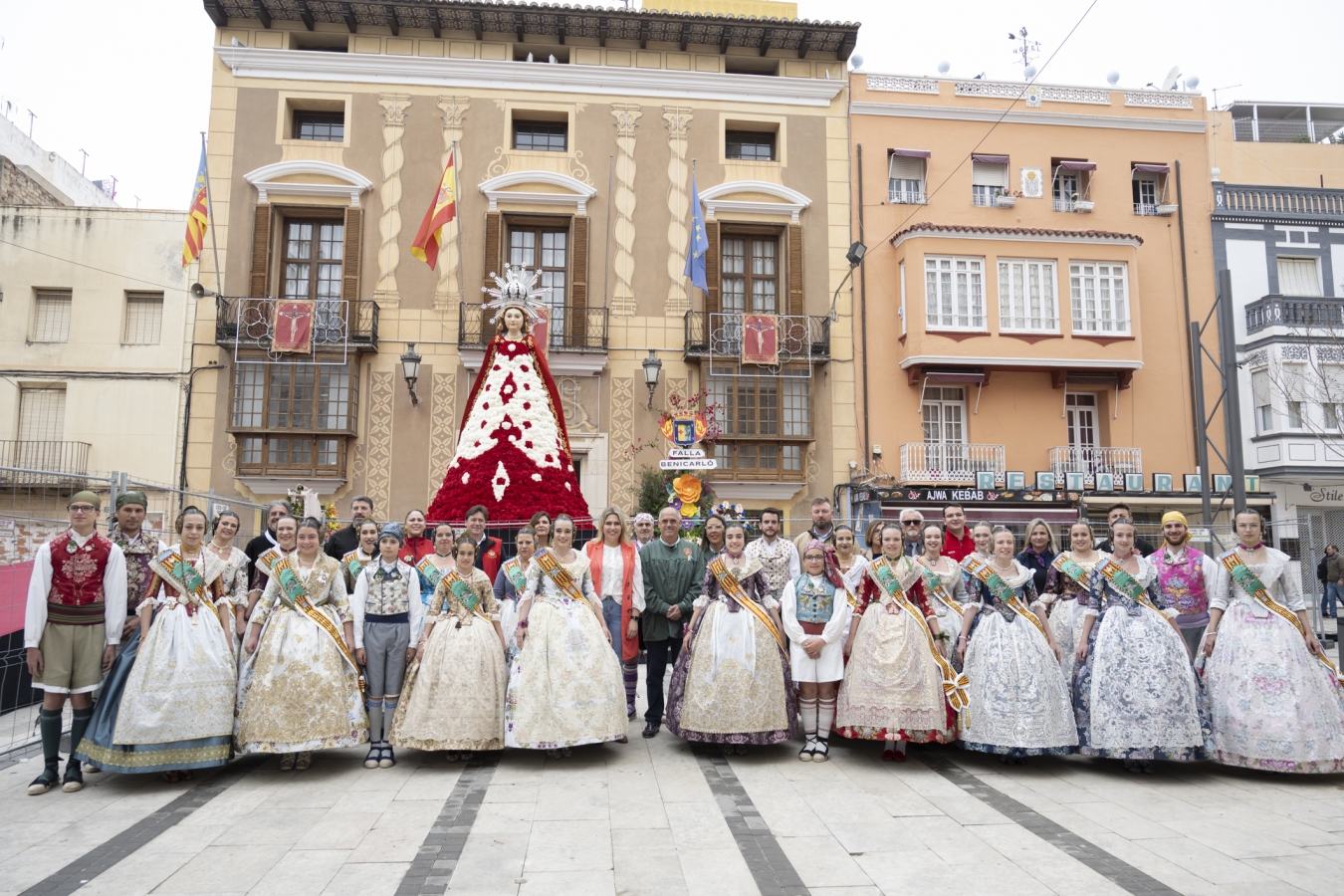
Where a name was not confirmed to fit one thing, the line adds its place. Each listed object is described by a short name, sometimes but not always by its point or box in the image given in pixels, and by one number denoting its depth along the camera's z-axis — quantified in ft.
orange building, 58.34
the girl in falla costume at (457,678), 19.35
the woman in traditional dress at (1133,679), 19.08
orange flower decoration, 32.09
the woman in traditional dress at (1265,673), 18.80
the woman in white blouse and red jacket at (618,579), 23.52
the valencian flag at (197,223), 49.55
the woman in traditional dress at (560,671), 19.42
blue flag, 51.72
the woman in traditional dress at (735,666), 20.43
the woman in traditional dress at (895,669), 19.86
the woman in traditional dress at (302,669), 18.71
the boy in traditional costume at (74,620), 18.31
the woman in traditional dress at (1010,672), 19.27
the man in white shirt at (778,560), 23.21
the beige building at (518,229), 54.39
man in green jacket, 23.45
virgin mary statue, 29.09
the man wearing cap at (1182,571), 21.69
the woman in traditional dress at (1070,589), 20.83
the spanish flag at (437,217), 49.14
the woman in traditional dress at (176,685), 17.98
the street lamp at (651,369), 52.49
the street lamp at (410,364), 51.62
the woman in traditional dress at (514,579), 21.29
